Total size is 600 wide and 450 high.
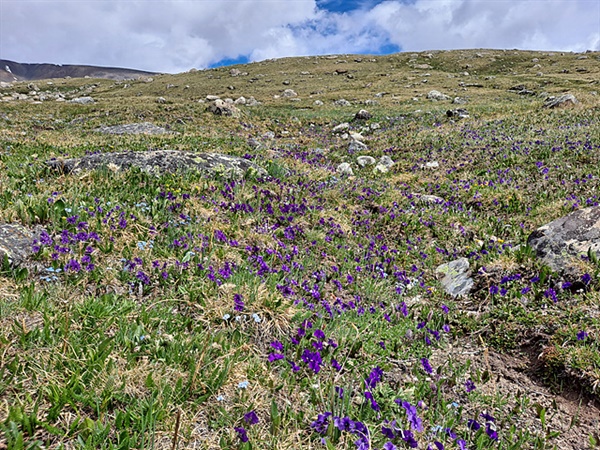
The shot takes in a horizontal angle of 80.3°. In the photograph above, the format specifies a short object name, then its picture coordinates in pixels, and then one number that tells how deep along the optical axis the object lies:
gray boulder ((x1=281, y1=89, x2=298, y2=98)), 57.38
